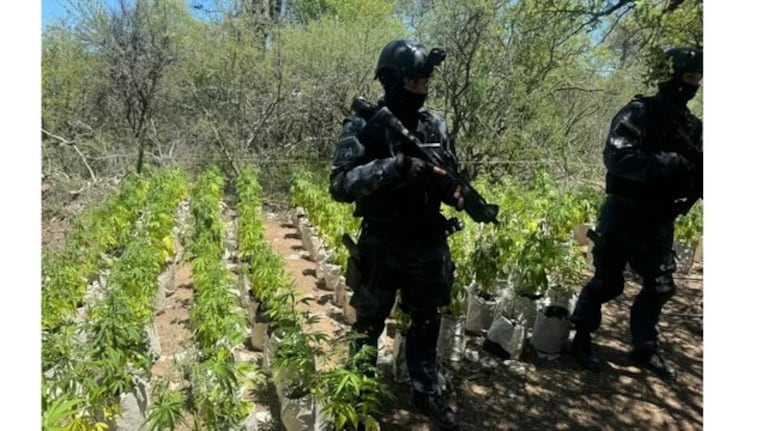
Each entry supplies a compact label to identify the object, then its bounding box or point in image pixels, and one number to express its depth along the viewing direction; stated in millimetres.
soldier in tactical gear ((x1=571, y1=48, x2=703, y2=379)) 3061
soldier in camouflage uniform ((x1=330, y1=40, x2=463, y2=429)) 2500
